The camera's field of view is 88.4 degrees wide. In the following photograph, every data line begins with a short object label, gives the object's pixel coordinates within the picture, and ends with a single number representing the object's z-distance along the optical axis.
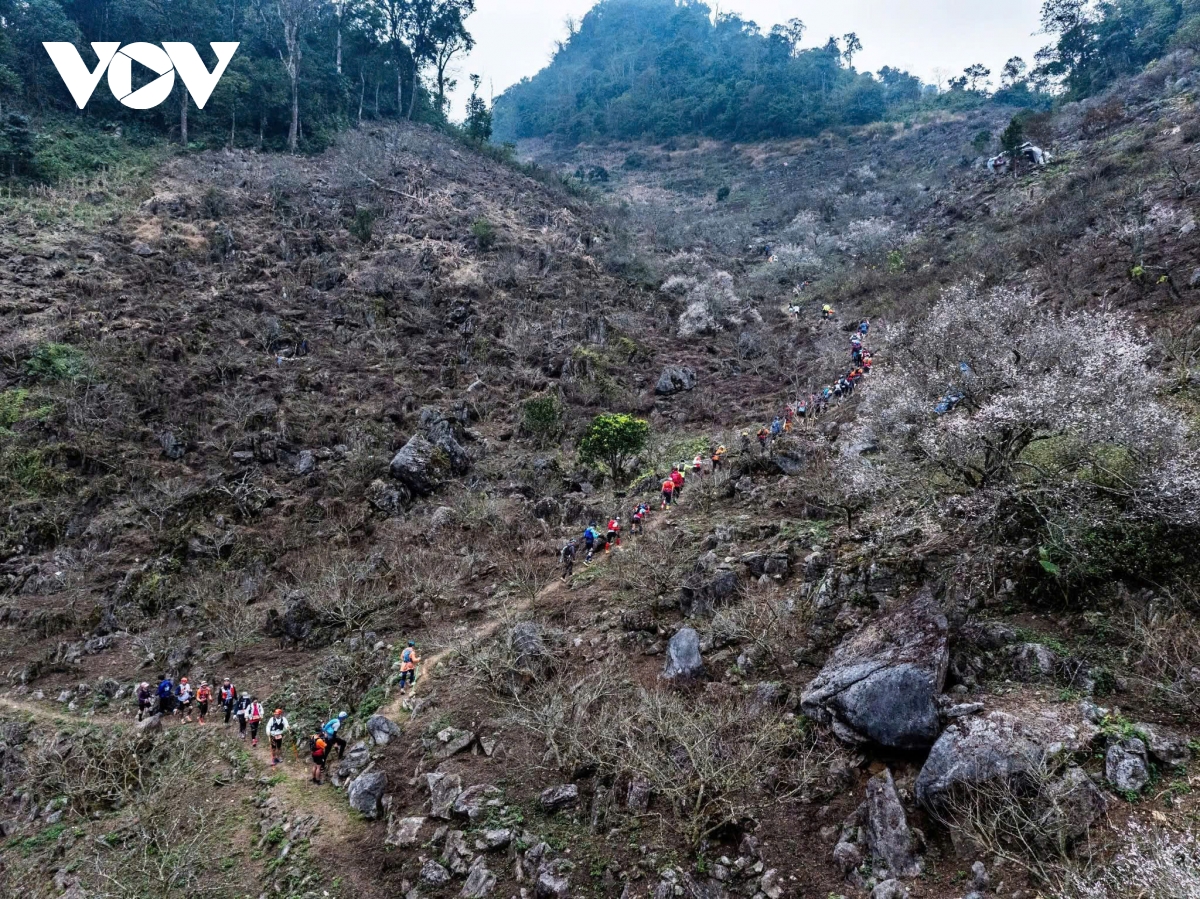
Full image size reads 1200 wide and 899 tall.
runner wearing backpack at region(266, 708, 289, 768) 13.98
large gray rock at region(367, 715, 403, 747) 13.68
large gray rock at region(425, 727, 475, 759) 12.89
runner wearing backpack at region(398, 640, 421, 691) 15.42
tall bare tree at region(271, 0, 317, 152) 50.06
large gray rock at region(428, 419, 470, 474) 27.17
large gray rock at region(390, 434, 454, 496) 25.47
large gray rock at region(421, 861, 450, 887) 10.08
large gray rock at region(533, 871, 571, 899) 9.41
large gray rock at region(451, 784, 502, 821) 11.12
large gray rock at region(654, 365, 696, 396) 35.38
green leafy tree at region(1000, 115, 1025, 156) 46.75
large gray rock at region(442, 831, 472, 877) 10.22
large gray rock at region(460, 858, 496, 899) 9.75
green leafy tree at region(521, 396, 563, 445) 29.20
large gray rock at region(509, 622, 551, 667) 14.66
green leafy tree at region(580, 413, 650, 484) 25.73
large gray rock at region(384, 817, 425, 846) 10.92
